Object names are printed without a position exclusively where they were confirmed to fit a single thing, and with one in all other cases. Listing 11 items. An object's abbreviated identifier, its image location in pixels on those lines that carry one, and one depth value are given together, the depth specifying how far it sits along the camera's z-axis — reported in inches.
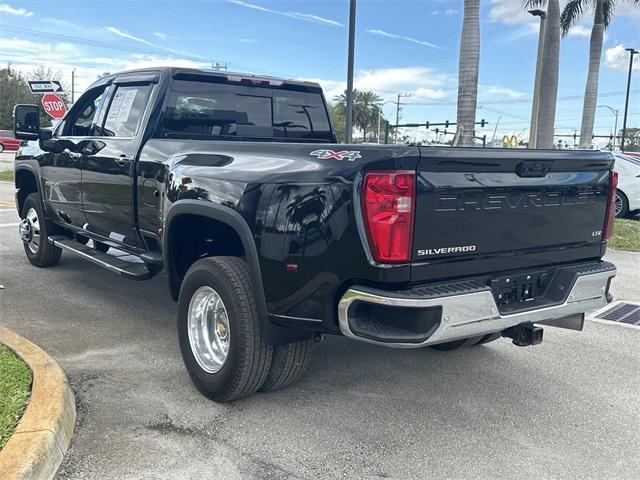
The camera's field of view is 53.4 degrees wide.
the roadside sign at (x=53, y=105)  509.5
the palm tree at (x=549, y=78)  619.5
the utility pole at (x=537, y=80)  617.6
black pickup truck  118.3
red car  1595.5
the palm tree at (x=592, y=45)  753.0
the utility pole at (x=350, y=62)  515.2
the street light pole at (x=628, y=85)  1512.9
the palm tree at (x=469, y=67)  485.7
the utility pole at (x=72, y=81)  2924.5
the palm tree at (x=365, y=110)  2853.1
